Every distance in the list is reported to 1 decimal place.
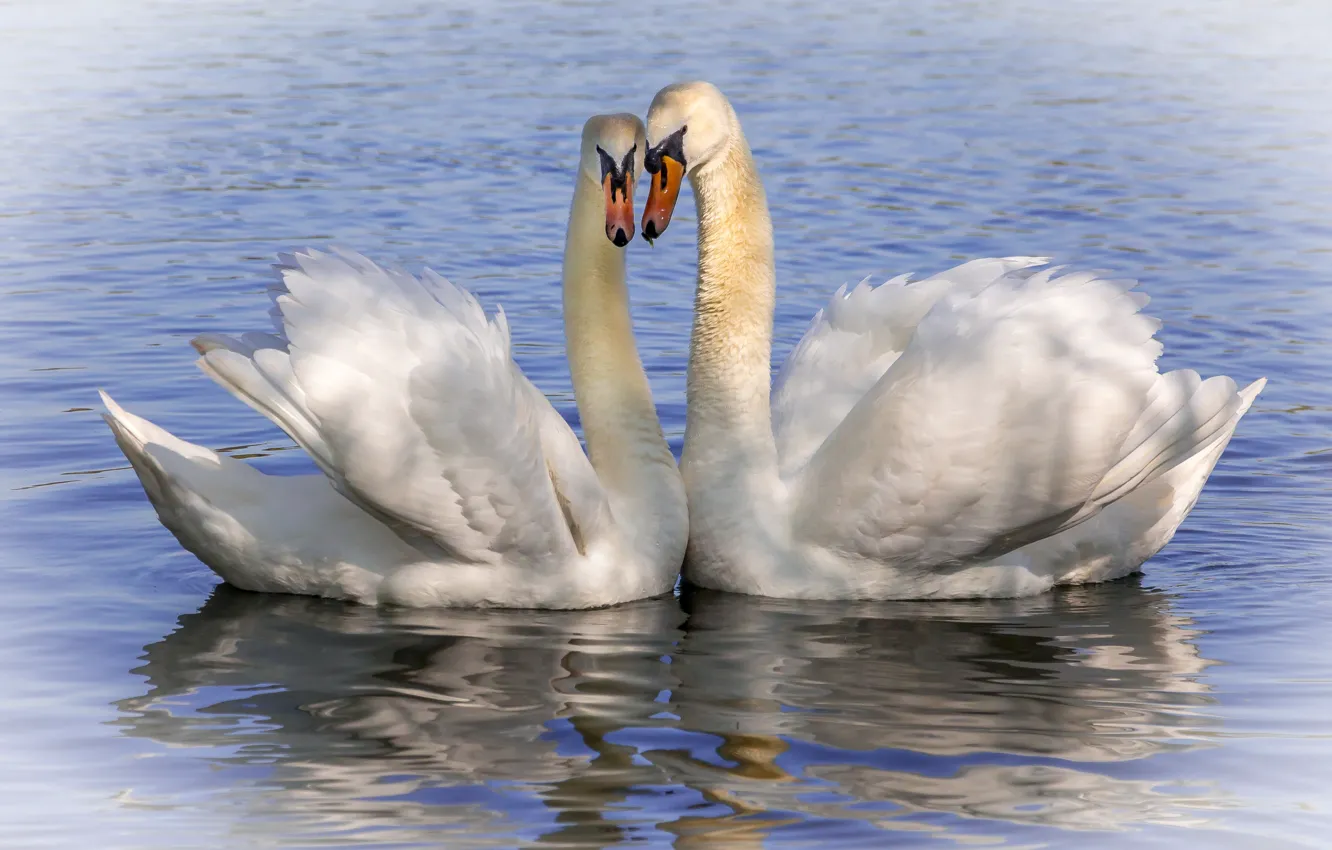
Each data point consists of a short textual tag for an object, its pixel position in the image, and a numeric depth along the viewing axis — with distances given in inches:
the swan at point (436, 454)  598.2
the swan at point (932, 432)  631.8
